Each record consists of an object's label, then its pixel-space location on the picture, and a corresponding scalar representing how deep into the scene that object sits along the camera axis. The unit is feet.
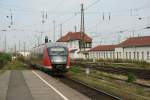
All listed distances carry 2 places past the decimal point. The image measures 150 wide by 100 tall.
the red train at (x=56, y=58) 102.94
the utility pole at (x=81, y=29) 184.92
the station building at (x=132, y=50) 240.94
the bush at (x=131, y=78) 89.25
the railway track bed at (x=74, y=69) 131.64
